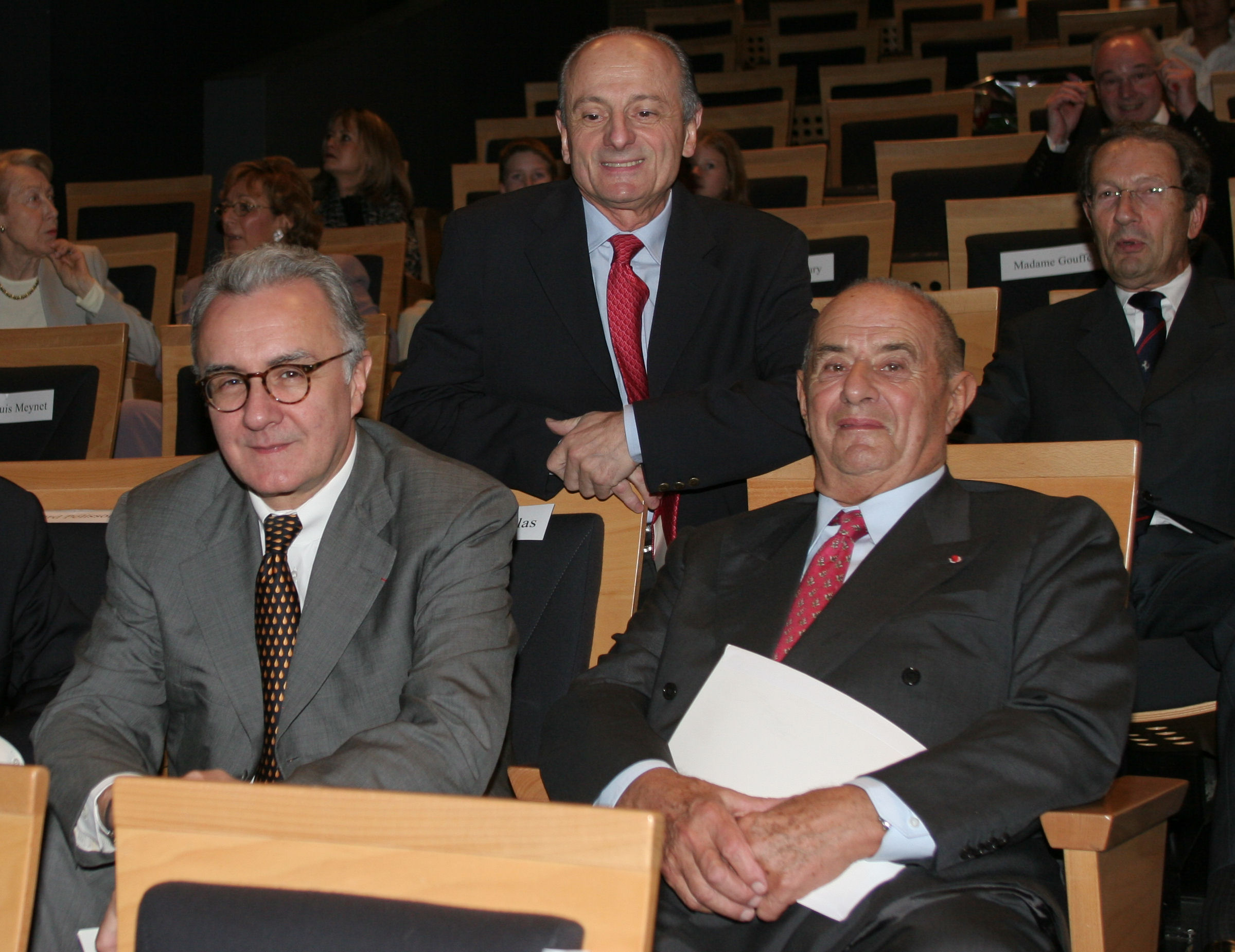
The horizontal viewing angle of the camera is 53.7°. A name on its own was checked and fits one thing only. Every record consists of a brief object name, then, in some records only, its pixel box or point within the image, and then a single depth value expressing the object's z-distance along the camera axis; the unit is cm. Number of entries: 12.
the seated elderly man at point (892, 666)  145
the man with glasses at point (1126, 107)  439
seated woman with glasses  436
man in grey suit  166
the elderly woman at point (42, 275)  420
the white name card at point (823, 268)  394
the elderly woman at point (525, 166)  478
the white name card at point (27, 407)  286
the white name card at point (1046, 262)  352
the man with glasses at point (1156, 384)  231
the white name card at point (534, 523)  205
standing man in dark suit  231
